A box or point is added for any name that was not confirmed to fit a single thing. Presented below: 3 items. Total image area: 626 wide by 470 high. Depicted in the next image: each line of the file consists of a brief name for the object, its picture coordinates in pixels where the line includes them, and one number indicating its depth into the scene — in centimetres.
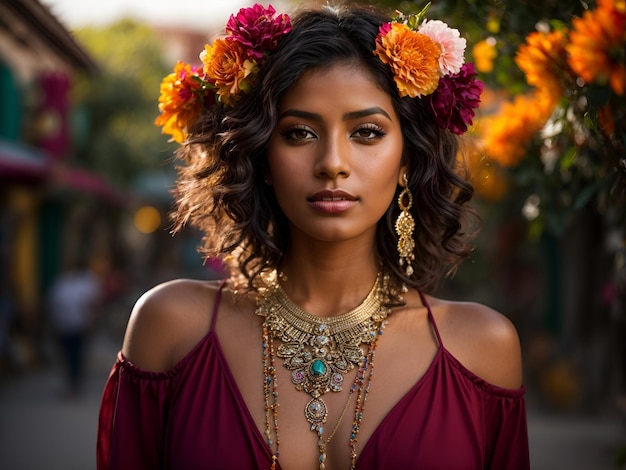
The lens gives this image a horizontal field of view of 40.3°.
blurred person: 985
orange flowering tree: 162
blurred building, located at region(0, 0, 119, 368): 1021
